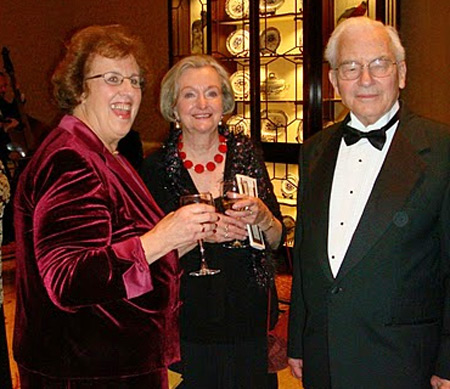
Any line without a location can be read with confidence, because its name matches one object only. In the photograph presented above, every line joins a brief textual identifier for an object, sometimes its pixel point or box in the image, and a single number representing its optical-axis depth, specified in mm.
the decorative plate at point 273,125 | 4758
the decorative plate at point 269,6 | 4637
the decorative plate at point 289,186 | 4795
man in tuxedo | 1649
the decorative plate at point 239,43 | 4840
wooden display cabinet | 4395
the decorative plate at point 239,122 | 4887
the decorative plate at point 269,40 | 4680
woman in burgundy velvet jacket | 1500
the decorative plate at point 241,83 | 4843
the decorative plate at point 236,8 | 4824
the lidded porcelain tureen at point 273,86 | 4699
